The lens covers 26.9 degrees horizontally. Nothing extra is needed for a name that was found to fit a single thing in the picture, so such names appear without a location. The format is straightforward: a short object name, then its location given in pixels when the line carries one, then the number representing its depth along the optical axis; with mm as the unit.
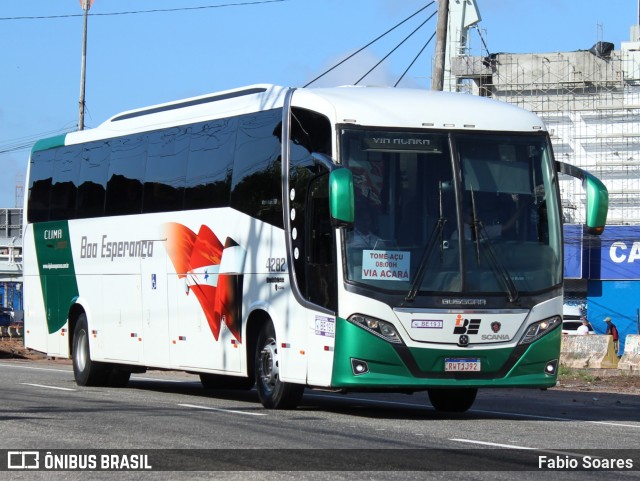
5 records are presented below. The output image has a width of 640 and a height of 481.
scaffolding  65375
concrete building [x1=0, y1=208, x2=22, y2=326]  78188
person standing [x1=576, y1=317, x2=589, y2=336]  39281
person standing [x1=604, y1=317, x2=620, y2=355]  39944
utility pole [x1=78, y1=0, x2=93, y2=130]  50062
